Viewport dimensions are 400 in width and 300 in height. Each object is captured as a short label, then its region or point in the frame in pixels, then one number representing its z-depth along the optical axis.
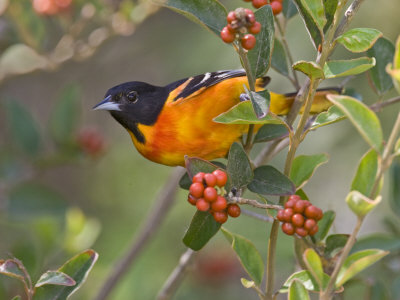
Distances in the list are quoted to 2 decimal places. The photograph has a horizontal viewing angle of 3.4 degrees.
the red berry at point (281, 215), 4.18
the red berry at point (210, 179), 4.18
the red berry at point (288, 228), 4.18
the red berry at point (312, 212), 4.18
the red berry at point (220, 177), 4.19
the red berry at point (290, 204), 4.18
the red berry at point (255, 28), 4.17
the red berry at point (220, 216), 4.20
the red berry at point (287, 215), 4.18
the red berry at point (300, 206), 4.18
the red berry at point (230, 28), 4.16
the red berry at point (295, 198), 4.19
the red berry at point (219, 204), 4.19
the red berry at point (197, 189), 4.19
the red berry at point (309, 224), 4.18
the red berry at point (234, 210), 4.20
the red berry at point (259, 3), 4.25
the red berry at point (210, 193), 4.18
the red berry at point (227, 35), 4.16
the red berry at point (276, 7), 4.26
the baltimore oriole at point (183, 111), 4.41
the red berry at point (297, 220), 4.18
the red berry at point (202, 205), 4.19
